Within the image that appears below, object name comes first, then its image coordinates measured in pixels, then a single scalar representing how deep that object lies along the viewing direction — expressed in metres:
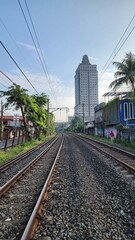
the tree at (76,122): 99.06
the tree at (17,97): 24.69
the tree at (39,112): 29.03
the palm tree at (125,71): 27.78
